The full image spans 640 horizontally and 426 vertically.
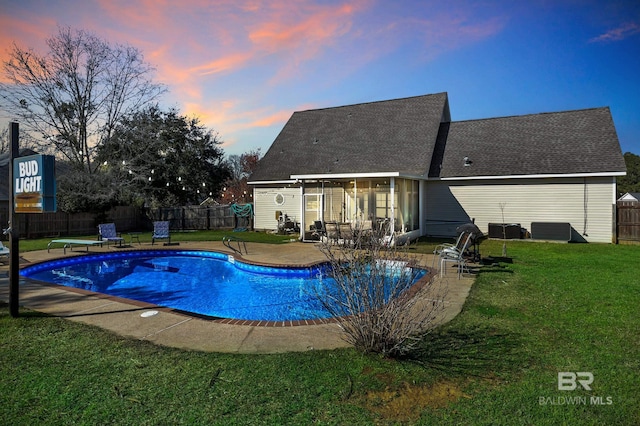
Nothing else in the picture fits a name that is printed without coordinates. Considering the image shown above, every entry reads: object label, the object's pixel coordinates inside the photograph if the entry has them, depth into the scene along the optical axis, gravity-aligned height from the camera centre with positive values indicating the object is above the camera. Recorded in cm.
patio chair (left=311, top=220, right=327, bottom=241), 1397 -43
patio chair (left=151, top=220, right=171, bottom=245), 1528 -64
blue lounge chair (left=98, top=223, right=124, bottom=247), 1399 -67
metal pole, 546 -53
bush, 389 -89
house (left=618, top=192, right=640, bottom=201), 4041 +202
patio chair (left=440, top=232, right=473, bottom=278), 840 -95
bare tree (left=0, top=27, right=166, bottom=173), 2138 +801
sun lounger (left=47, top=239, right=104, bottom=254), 1266 -93
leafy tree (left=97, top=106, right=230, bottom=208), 2439 +437
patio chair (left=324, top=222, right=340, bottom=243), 1281 -48
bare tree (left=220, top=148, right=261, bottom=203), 3897 +357
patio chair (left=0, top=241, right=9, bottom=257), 1040 -101
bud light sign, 544 +51
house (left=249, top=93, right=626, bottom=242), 1435 +186
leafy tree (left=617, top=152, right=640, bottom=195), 5144 +499
